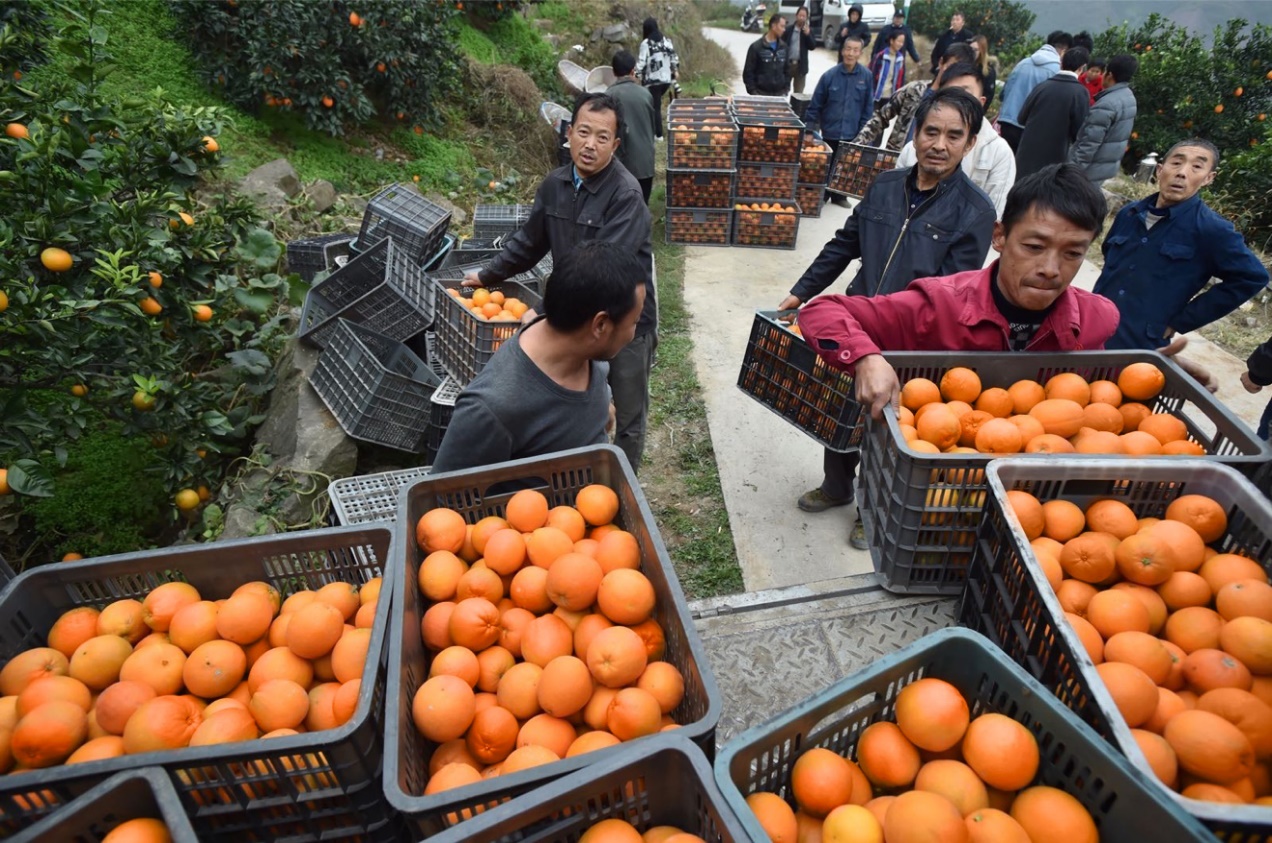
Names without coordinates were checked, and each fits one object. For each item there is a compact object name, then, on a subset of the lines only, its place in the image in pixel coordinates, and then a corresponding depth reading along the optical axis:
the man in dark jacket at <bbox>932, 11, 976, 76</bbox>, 10.72
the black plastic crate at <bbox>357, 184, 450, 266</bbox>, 5.55
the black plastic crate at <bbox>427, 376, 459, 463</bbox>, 4.25
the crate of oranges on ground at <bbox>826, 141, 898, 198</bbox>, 9.07
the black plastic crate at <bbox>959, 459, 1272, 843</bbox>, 1.40
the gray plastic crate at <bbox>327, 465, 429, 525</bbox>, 3.89
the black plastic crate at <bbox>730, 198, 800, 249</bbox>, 8.91
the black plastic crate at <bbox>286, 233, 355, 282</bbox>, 5.72
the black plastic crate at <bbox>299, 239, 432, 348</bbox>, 4.84
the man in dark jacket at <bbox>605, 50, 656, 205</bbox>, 7.41
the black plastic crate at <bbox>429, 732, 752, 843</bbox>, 1.16
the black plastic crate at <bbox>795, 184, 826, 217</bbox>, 9.80
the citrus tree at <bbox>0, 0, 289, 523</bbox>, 2.67
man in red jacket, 2.26
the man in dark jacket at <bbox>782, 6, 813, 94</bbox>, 11.86
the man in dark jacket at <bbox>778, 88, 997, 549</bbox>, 3.38
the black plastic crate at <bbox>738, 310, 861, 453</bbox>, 3.73
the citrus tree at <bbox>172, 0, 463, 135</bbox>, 7.45
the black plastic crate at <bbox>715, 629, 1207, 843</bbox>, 1.15
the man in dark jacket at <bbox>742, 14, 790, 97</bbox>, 11.23
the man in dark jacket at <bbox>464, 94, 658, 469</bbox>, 3.68
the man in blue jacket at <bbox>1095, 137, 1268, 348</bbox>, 3.77
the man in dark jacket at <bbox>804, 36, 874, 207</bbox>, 9.47
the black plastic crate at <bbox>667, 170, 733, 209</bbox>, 8.65
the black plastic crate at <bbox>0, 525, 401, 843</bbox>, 1.34
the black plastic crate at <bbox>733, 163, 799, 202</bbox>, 8.77
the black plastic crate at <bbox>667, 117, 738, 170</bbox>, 8.36
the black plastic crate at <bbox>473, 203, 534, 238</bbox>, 6.40
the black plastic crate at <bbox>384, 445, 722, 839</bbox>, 1.28
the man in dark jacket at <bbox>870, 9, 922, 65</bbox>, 10.73
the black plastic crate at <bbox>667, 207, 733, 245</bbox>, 8.96
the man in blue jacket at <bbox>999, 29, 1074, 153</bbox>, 8.03
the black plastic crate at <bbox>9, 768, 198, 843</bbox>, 1.23
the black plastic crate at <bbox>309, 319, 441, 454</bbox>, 4.41
